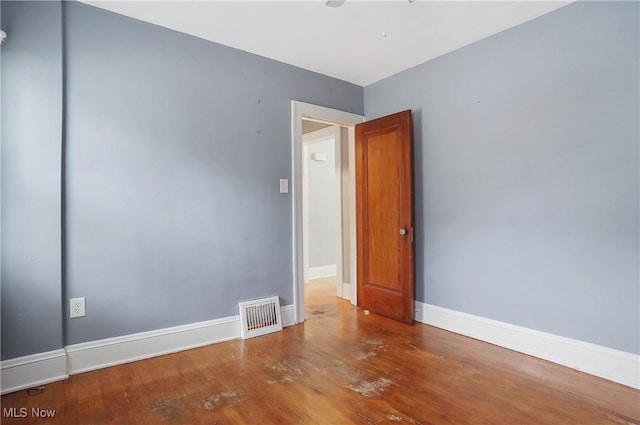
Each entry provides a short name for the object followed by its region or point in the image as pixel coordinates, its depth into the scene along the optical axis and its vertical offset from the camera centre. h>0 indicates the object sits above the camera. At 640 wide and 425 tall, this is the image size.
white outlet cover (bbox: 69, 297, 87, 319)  2.34 -0.61
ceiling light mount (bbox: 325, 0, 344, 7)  2.28 +1.39
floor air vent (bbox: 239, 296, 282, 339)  3.02 -0.90
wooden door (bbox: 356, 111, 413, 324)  3.35 -0.02
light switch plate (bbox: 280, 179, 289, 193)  3.32 +0.28
